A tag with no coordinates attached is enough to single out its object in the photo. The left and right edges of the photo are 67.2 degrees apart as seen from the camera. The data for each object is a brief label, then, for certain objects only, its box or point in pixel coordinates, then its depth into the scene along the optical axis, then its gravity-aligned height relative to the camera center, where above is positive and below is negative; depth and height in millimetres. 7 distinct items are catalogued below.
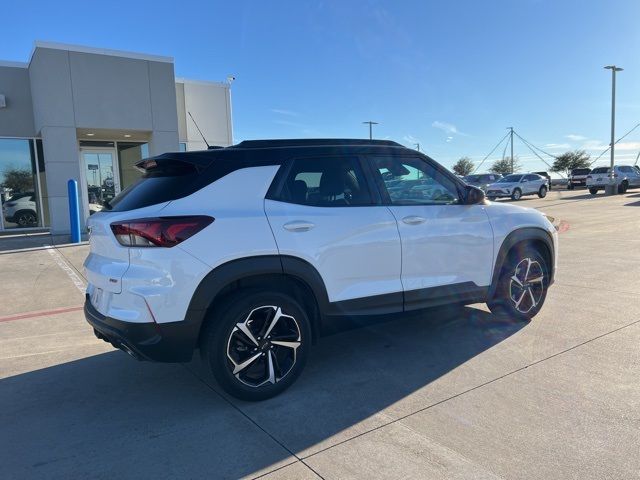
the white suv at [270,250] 3150 -421
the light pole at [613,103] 29709 +4913
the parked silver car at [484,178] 35625 +575
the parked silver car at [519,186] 28028 -86
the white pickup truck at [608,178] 28953 +249
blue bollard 12234 -279
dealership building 13203 +2257
